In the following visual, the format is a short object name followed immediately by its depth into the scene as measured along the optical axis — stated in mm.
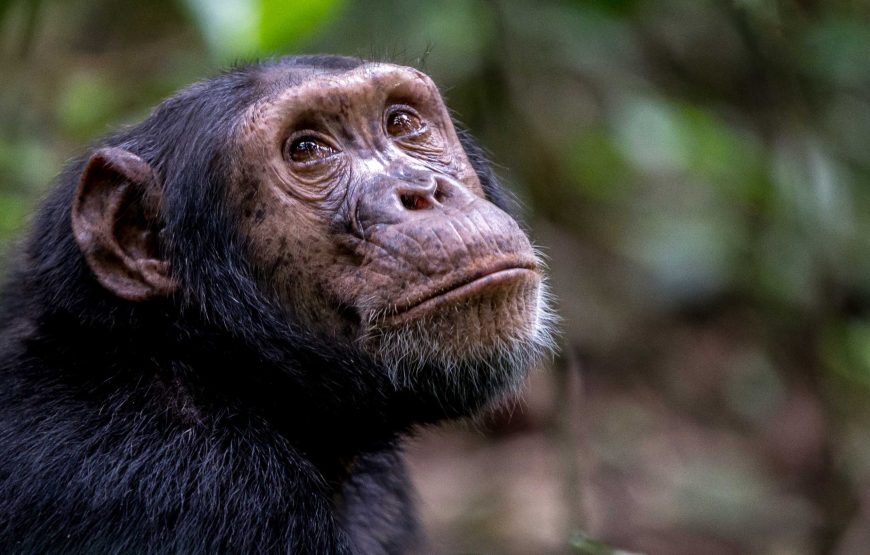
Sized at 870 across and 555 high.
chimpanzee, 7531
